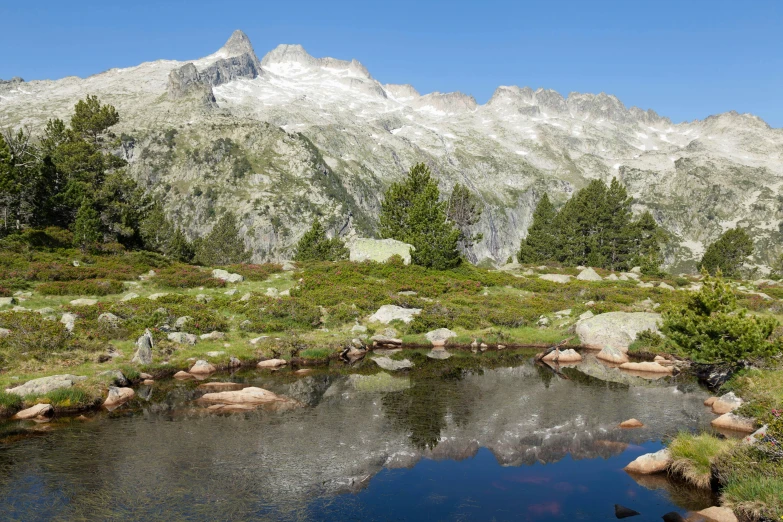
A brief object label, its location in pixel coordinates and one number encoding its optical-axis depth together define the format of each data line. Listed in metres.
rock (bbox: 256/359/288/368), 29.42
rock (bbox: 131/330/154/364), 26.38
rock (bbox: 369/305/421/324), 39.16
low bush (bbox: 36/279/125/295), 36.09
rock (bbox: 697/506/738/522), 11.98
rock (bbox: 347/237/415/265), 57.00
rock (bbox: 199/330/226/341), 31.27
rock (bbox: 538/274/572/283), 54.92
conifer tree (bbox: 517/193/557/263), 89.00
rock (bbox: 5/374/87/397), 20.70
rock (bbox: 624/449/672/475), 15.38
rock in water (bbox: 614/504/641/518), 13.02
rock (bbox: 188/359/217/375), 26.84
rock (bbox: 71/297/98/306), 33.03
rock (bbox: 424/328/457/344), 36.56
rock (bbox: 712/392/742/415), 20.41
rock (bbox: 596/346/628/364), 31.42
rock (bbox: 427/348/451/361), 33.25
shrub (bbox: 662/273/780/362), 20.56
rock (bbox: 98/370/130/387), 23.52
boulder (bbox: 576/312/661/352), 34.12
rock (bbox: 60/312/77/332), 28.00
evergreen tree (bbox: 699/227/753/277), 79.69
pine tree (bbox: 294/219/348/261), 74.62
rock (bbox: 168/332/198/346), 29.64
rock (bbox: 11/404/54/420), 19.33
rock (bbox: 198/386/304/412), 21.78
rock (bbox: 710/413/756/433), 18.14
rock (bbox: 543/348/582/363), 31.80
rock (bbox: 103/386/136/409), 21.56
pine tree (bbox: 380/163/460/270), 55.00
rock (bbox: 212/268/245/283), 46.44
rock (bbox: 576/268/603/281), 58.38
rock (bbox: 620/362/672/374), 29.09
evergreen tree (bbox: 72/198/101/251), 51.12
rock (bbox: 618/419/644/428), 19.52
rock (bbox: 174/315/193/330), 31.50
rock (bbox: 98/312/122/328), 29.28
